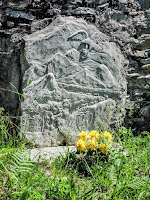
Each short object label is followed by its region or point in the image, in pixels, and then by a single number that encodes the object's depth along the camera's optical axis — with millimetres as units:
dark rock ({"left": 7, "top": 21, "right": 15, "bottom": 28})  2756
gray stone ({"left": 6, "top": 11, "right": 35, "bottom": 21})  2758
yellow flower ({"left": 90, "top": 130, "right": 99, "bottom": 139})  2043
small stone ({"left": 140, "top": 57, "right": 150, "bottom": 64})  2990
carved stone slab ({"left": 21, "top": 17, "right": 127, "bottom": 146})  2469
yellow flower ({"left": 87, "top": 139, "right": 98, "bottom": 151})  2006
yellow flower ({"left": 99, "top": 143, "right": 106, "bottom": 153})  1979
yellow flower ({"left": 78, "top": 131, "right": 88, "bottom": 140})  2080
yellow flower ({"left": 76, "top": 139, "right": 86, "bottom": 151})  2006
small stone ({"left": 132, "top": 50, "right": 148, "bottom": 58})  3008
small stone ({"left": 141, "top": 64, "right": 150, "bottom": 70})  3000
